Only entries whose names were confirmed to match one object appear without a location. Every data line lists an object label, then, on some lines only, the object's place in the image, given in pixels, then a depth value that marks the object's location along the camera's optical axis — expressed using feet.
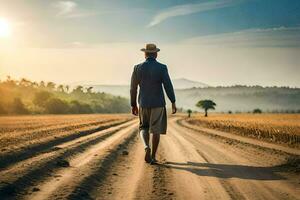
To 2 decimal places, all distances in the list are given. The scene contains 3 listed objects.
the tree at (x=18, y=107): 383.04
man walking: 33.83
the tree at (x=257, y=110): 587.68
